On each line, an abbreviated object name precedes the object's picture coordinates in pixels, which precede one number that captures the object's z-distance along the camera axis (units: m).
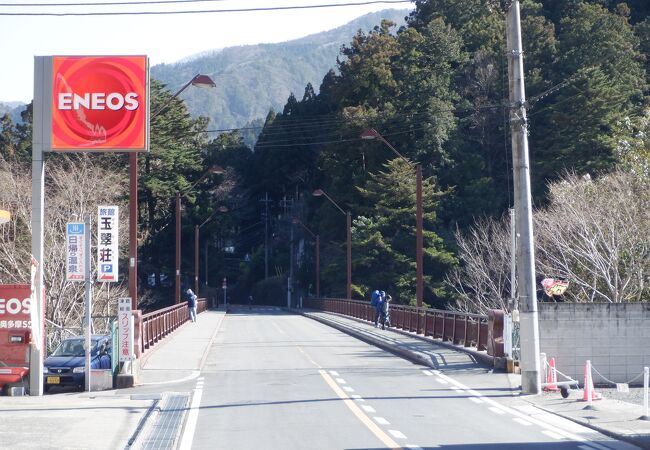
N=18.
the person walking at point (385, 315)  40.93
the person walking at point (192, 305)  48.85
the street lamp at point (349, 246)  59.53
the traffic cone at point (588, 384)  16.92
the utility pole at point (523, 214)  18.56
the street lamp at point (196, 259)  69.49
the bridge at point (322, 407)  13.16
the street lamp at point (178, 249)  51.28
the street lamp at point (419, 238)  37.06
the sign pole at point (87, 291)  20.66
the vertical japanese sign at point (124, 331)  20.84
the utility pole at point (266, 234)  110.11
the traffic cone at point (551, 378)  18.95
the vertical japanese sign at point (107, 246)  22.09
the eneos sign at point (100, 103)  21.45
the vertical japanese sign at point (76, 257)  21.03
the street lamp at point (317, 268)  77.84
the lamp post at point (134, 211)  25.56
